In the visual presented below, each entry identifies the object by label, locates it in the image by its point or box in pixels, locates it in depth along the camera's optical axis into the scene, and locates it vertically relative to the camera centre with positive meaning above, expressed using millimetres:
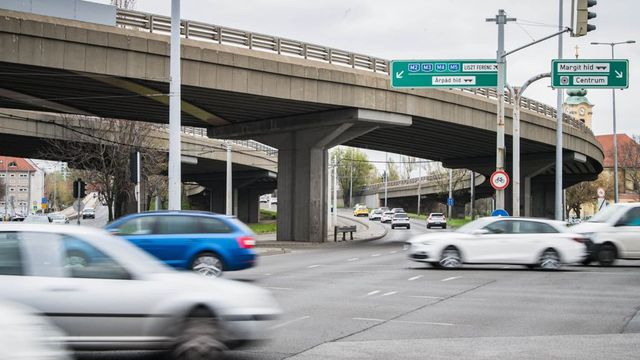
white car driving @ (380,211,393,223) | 86125 -744
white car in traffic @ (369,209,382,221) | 97438 -619
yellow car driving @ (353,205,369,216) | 111062 -167
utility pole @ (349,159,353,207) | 147750 +4700
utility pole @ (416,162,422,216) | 120575 +6478
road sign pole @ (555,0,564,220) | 39500 +2541
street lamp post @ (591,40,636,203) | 56372 +5528
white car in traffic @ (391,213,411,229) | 71250 -1001
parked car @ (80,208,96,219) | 99562 -743
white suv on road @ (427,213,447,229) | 70312 -921
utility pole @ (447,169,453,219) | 99500 +3771
